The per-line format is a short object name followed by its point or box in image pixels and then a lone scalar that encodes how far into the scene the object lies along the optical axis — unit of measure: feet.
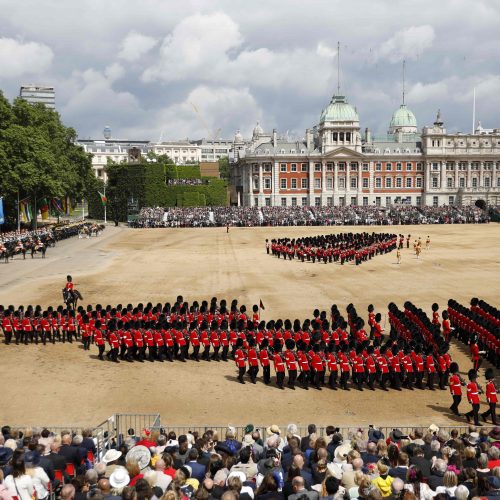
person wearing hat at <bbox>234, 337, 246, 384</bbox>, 55.26
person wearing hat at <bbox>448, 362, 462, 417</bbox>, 46.96
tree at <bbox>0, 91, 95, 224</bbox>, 175.32
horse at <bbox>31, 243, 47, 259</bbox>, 150.46
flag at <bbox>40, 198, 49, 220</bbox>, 206.49
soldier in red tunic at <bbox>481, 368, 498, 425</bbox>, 45.37
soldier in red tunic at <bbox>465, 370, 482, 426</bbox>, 45.16
